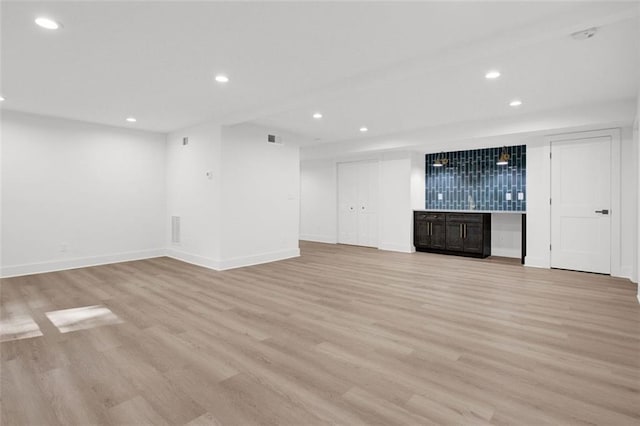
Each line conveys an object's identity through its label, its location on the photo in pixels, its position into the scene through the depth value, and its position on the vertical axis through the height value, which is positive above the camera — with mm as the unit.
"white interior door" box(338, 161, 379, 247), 8367 +233
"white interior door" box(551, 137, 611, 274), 5230 +127
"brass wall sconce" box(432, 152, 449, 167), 7824 +1195
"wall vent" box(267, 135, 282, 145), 6375 +1393
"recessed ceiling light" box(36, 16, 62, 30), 2586 +1475
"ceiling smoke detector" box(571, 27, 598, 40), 2740 +1487
